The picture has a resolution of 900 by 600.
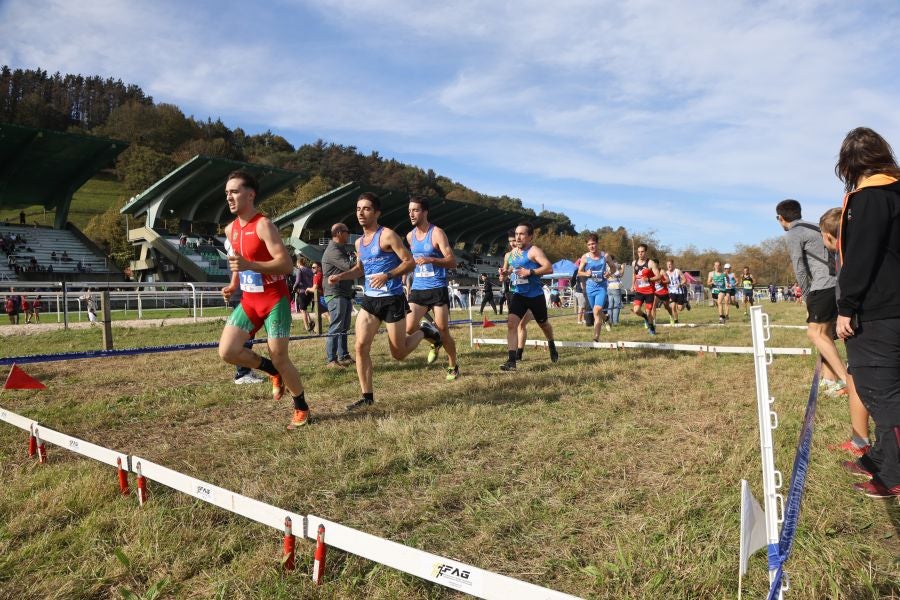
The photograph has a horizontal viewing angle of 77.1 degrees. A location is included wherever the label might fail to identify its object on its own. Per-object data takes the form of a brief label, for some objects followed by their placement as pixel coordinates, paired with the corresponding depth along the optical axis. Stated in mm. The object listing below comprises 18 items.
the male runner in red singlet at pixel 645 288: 12359
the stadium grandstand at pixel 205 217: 41969
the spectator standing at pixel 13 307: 16875
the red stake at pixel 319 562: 2145
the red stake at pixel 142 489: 2881
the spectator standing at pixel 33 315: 17409
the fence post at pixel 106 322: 8855
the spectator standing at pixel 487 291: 23703
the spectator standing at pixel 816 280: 4766
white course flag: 1744
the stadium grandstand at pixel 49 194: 34562
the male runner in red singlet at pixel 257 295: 4438
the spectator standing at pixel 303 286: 12859
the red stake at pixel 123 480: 3039
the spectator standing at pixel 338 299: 8000
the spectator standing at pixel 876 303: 2648
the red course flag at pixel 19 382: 5887
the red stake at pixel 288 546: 2230
